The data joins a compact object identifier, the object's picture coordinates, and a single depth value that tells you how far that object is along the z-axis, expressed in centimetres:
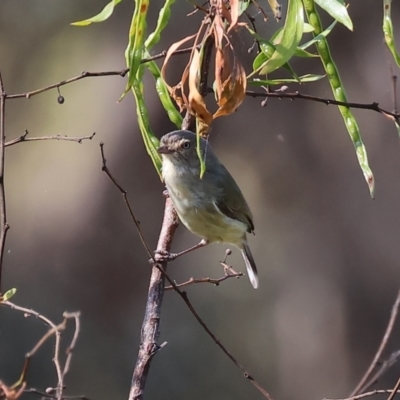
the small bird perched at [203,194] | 604
